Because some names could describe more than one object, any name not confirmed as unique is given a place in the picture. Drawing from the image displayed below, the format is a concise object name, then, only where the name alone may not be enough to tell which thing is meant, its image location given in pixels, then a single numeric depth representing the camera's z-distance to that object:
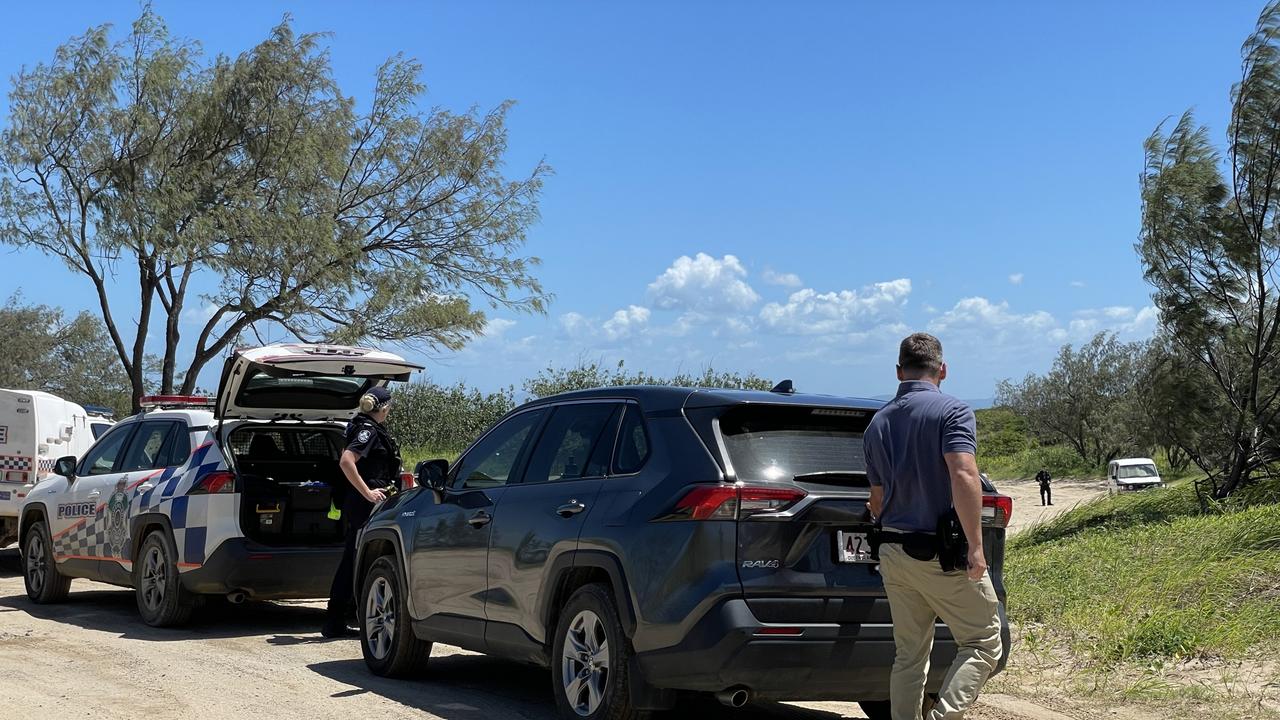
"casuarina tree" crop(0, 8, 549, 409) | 25.20
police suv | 10.30
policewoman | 10.09
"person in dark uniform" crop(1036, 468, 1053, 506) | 40.46
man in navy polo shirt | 5.32
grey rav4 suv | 5.68
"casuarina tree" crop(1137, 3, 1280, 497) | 16.23
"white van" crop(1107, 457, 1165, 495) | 42.06
